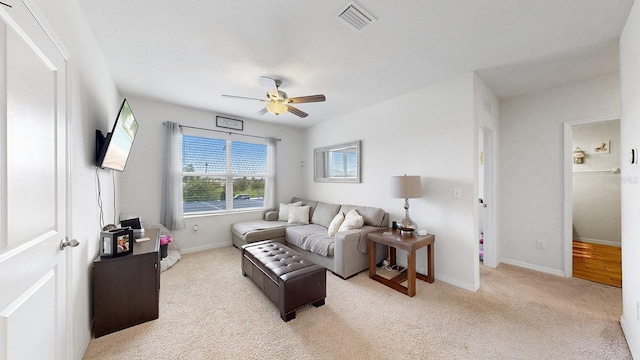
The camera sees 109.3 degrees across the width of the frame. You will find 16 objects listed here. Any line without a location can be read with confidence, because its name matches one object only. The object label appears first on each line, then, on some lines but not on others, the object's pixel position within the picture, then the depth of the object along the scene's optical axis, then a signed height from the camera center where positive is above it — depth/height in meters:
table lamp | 2.81 -0.11
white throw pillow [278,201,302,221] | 4.63 -0.66
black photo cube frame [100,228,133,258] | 1.93 -0.54
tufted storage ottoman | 2.06 -0.96
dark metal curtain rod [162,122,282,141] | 3.92 +0.93
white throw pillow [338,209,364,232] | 3.30 -0.62
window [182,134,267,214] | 4.06 +0.12
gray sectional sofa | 2.94 -0.85
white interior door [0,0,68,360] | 0.87 -0.04
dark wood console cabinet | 1.87 -0.95
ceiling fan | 2.64 +0.98
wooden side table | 2.49 -0.86
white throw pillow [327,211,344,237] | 3.41 -0.69
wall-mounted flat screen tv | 1.92 +0.35
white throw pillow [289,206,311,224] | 4.39 -0.69
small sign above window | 4.25 +1.09
